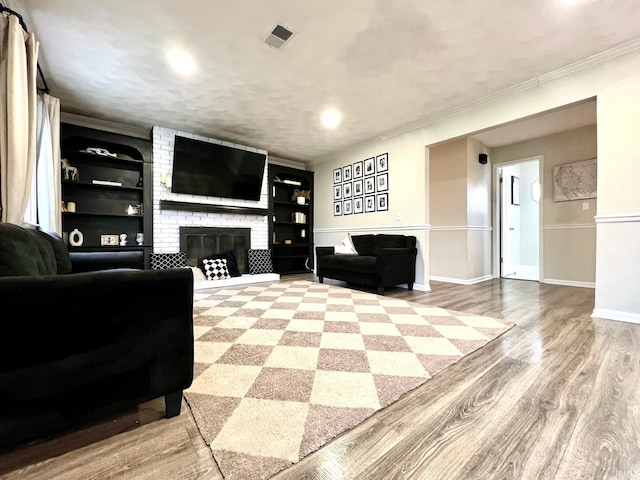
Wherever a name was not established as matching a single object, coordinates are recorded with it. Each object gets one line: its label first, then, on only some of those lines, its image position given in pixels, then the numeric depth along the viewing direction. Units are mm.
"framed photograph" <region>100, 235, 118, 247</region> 3847
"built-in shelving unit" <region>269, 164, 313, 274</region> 5714
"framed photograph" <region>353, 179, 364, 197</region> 4901
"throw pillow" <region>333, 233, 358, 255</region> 4398
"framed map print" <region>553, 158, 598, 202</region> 3879
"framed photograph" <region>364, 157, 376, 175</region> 4626
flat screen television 4172
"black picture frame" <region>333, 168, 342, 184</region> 5289
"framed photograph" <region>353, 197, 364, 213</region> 4871
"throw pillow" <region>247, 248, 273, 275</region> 4879
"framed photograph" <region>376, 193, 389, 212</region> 4418
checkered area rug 966
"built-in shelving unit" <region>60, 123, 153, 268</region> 3672
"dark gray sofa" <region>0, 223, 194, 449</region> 819
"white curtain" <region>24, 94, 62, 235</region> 2615
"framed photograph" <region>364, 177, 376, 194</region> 4629
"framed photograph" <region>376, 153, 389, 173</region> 4410
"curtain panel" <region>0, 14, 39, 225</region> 1618
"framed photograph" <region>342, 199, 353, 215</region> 5078
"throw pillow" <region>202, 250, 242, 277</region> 4512
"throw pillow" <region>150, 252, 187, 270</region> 3975
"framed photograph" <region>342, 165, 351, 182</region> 5102
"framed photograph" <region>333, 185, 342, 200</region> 5297
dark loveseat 3508
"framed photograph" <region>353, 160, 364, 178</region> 4867
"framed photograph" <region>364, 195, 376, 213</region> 4632
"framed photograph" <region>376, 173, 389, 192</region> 4418
